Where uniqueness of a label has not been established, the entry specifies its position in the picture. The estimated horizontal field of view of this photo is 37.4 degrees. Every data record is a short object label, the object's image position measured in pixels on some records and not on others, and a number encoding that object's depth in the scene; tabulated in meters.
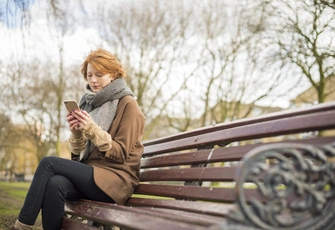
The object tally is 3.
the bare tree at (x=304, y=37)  10.70
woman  3.51
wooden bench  1.74
